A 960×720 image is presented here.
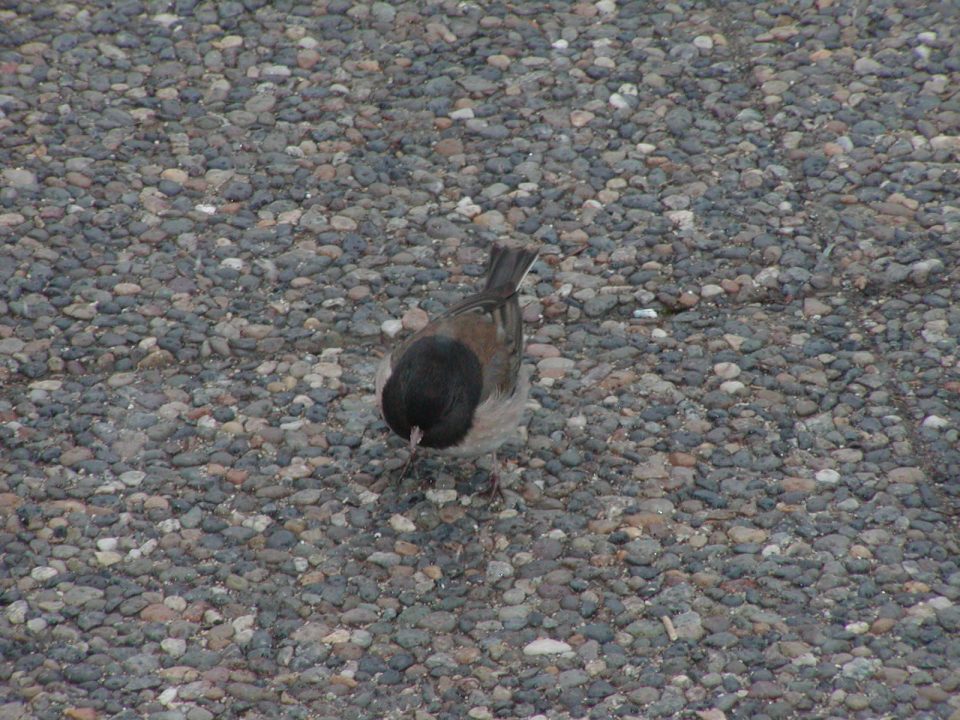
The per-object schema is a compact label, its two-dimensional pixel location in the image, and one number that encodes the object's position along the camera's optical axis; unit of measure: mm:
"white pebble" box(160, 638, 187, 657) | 8953
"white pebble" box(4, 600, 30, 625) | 9086
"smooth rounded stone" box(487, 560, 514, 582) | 9758
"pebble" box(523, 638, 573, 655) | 9094
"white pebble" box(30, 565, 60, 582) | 9422
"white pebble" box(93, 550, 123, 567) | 9617
